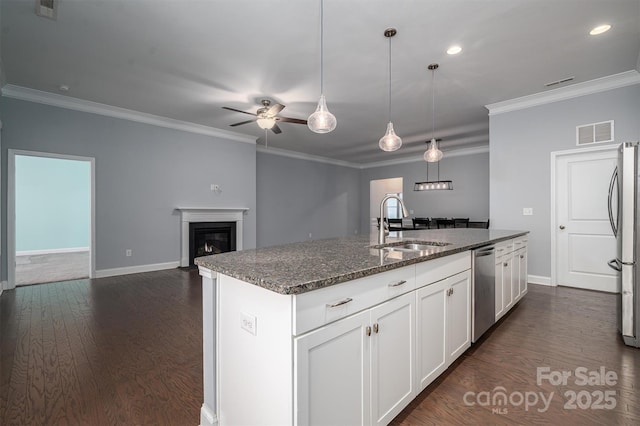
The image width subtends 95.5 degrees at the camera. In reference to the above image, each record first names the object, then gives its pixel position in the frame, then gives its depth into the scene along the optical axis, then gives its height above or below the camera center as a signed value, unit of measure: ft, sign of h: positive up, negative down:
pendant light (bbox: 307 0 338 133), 8.55 +2.78
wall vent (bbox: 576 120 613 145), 12.37 +3.49
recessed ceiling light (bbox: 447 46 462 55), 9.74 +5.56
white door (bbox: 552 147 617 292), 12.64 -0.38
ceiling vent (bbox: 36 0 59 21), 7.57 +5.47
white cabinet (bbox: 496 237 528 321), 8.93 -2.06
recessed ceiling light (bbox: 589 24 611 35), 8.76 +5.63
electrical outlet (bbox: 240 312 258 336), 3.85 -1.50
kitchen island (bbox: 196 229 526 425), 3.47 -1.73
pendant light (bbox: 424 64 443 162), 12.85 +2.84
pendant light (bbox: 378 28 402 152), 10.82 +2.69
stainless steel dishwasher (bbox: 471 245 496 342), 7.40 -2.07
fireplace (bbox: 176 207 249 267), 18.24 -0.43
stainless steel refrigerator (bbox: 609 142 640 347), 7.63 -0.82
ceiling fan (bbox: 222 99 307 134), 12.56 +4.27
